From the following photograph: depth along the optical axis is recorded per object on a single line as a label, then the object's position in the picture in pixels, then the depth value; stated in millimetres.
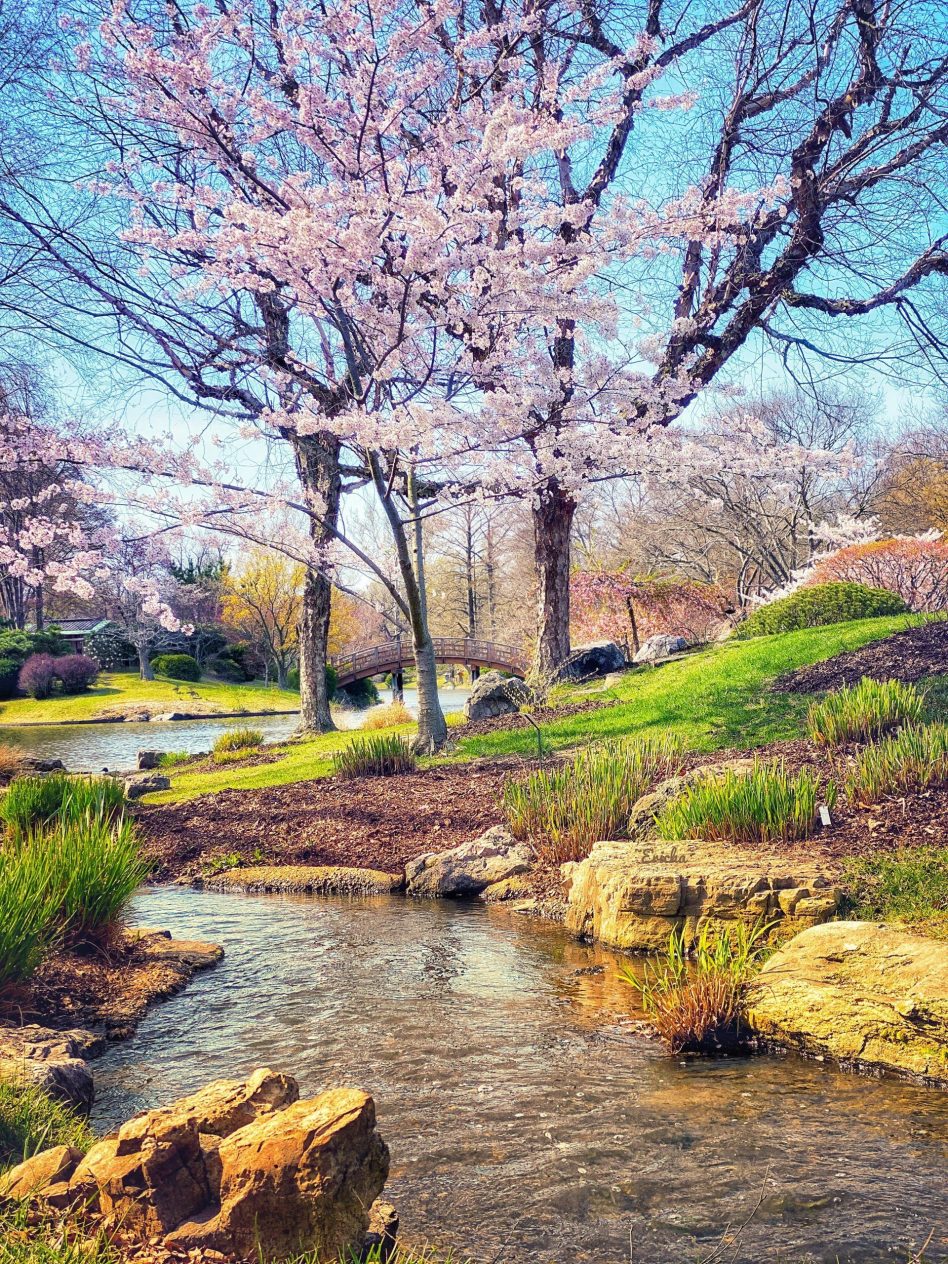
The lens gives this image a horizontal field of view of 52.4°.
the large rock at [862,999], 4566
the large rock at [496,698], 16938
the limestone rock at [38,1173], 2631
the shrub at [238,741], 20562
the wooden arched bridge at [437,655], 31047
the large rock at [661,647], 20000
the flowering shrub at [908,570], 19094
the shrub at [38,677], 37406
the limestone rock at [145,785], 14695
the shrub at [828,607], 17109
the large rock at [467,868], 8320
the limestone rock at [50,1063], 3883
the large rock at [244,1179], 2564
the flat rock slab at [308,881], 8617
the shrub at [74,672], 37969
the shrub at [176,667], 43906
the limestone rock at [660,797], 8188
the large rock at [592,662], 18672
